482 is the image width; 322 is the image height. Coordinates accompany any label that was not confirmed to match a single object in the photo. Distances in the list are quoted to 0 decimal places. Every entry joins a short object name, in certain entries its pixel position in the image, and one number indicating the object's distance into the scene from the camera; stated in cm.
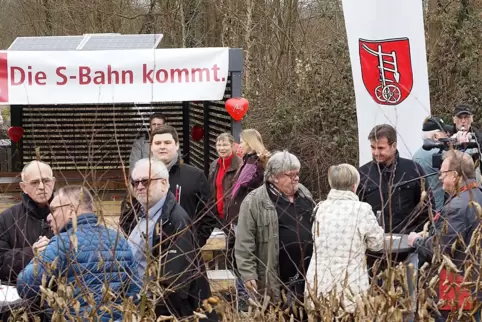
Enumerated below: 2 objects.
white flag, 969
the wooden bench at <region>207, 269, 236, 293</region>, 495
